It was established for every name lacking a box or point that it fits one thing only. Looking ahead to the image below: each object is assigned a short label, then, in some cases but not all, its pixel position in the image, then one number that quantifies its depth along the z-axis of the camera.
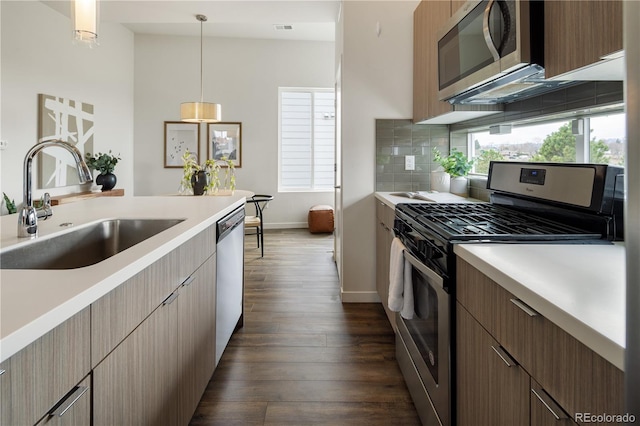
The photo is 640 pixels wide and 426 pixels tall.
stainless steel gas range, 1.32
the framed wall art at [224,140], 6.59
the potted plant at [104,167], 5.41
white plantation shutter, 6.76
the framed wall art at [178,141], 6.55
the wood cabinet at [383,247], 2.62
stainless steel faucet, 1.28
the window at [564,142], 1.61
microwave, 1.41
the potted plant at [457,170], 2.92
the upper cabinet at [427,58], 2.44
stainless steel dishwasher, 2.07
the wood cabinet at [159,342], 0.92
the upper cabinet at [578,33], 1.05
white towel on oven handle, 1.75
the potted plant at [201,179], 3.02
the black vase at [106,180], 5.46
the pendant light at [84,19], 1.81
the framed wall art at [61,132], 4.54
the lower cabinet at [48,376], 0.61
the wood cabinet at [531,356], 0.65
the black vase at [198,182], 3.01
